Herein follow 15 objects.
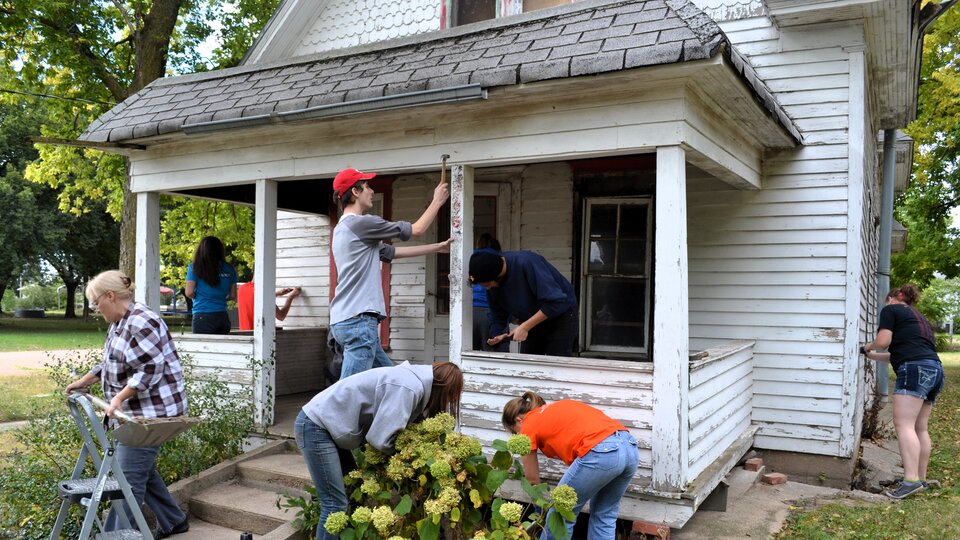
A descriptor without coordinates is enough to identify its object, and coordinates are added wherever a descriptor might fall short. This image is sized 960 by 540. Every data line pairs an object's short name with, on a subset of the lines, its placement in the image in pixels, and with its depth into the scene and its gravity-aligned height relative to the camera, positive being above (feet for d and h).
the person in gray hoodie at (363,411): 12.06 -2.41
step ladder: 12.20 -3.98
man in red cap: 15.48 +0.04
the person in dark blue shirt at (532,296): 17.43 -0.60
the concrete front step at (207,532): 16.78 -6.30
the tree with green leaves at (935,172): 56.29 +9.02
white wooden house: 15.52 +3.00
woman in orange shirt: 12.97 -3.20
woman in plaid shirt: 13.94 -1.97
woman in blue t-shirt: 22.52 -0.57
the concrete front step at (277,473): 18.39 -5.33
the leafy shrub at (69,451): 16.16 -4.83
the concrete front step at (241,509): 16.92 -5.79
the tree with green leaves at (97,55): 47.34 +15.15
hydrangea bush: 11.58 -3.70
